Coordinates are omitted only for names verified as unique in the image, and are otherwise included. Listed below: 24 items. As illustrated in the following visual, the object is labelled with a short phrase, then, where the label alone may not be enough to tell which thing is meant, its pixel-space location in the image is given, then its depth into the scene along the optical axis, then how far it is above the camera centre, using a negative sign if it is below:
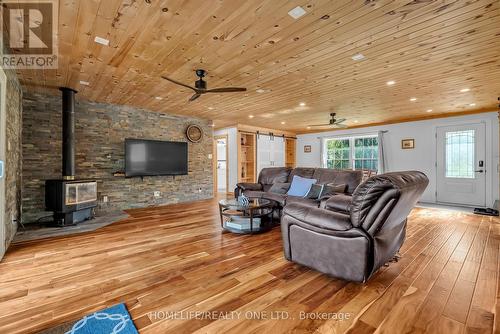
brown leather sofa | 4.24 -0.33
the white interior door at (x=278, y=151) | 8.83 +0.50
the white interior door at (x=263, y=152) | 8.29 +0.44
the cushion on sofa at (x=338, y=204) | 3.11 -0.56
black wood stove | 3.95 -0.44
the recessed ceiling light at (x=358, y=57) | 2.84 +1.34
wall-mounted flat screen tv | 5.34 +0.17
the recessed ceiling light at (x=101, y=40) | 2.46 +1.34
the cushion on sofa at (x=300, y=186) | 4.38 -0.43
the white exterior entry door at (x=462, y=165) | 5.66 -0.04
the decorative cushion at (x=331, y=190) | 4.13 -0.47
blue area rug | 1.48 -1.07
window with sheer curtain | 7.66 +0.39
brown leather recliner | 1.94 -0.60
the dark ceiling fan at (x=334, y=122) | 5.87 +1.07
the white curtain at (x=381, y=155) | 7.24 +0.27
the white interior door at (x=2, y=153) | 2.54 +0.13
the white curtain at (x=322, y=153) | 8.81 +0.42
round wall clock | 6.49 +0.89
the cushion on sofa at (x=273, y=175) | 5.21 -0.26
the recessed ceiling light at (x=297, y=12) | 1.99 +1.34
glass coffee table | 3.55 -0.87
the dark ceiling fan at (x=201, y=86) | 3.25 +1.13
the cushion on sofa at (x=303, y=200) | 3.98 -0.64
